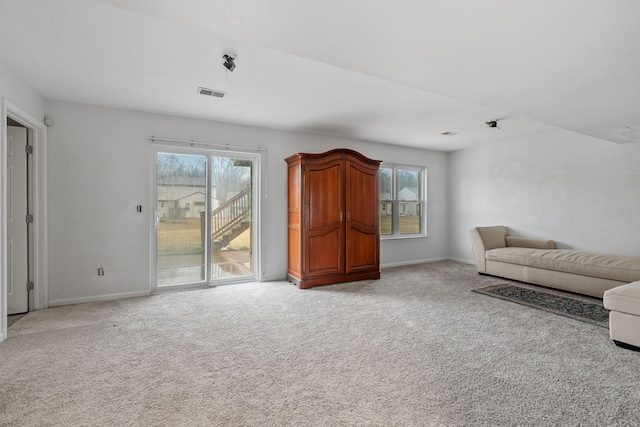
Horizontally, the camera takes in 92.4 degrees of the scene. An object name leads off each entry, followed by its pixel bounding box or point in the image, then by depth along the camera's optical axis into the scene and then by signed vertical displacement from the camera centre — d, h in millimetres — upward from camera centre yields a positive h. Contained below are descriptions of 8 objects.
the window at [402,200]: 6113 +275
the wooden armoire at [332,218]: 4449 -64
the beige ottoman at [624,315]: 2449 -847
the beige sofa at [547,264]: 3713 -701
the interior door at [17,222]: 3355 -68
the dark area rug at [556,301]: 3217 -1080
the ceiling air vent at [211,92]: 3293 +1347
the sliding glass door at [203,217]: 4254 -42
